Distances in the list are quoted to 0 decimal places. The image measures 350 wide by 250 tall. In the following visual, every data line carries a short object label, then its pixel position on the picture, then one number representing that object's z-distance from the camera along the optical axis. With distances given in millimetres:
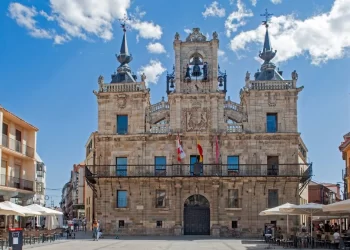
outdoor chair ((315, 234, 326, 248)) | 28369
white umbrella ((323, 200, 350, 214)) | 22855
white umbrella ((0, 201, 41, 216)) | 27147
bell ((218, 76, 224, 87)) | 45344
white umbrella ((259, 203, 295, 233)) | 30462
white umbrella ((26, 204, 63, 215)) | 32094
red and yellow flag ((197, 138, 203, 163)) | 43097
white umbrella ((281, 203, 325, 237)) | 28553
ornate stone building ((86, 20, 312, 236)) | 43500
